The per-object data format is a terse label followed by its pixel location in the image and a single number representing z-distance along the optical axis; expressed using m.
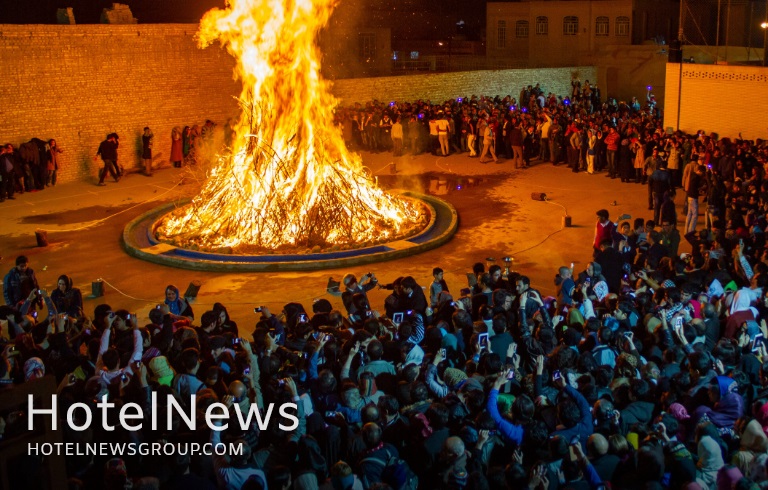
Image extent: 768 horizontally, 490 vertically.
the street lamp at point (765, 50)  23.28
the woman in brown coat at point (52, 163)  23.14
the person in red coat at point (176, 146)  25.64
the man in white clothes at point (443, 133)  26.75
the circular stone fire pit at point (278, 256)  15.81
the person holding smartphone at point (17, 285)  12.42
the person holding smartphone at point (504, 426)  6.71
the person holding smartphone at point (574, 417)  6.67
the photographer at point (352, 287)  10.64
